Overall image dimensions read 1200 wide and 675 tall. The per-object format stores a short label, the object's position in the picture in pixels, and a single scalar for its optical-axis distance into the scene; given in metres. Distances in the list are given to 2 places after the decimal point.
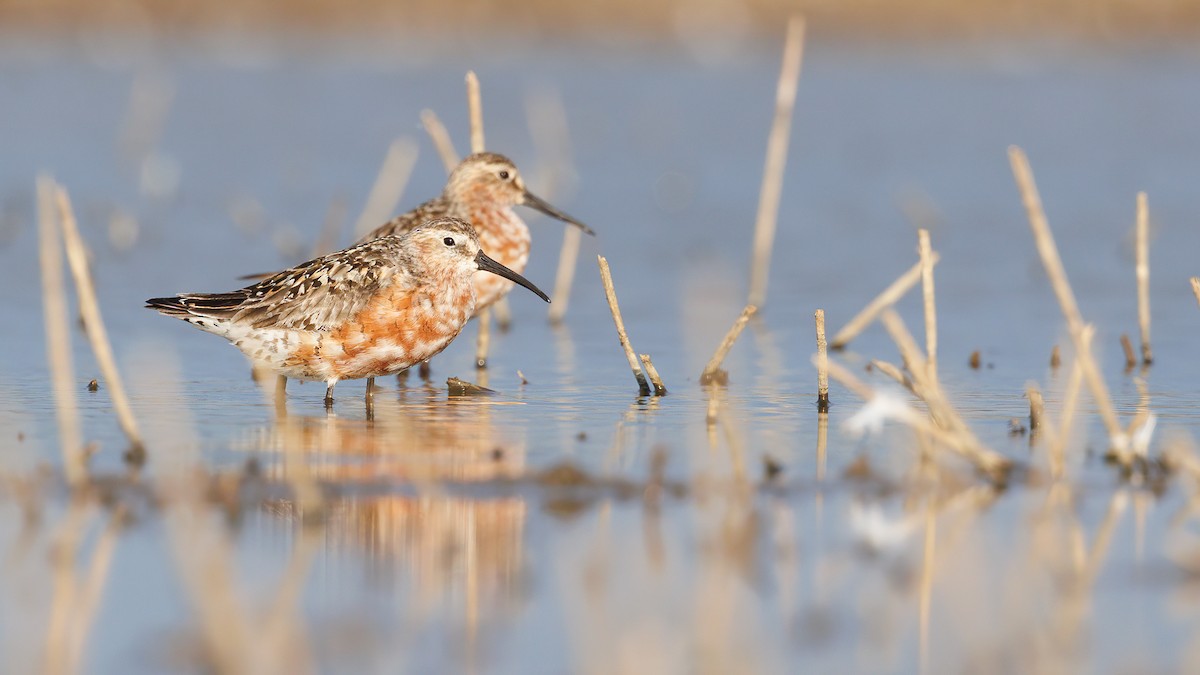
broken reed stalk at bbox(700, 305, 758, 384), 9.98
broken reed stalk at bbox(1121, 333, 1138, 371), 11.60
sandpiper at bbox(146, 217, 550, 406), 9.84
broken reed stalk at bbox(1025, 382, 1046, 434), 8.91
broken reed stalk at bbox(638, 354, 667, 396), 10.16
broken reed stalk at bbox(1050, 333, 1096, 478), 7.64
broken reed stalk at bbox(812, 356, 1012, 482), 7.48
